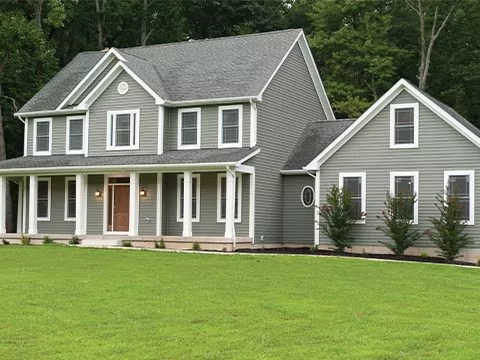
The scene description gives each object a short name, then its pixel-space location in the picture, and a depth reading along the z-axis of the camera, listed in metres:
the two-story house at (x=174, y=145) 27.23
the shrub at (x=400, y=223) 23.36
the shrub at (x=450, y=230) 22.45
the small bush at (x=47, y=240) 28.60
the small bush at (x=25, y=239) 28.86
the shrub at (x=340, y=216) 24.61
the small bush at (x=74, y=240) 28.30
